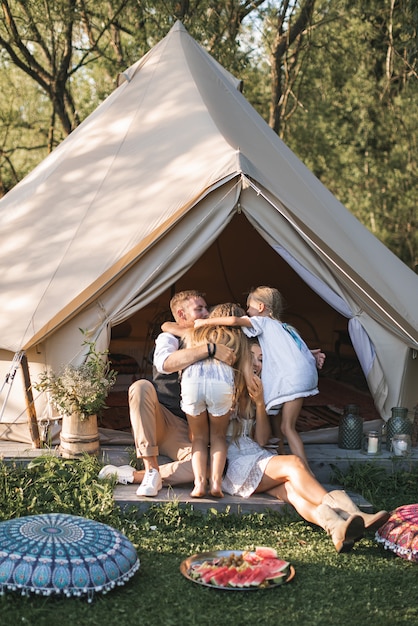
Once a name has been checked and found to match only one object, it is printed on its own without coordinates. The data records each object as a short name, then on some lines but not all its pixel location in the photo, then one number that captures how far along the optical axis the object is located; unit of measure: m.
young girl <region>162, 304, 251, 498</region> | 3.79
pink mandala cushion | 3.34
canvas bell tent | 4.45
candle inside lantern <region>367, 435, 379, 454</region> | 4.46
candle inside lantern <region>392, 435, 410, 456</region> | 4.43
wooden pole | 4.39
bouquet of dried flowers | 4.12
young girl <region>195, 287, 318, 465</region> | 4.09
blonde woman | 3.34
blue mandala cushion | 2.79
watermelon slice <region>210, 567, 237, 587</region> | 2.98
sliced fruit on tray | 2.99
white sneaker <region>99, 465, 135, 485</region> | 3.94
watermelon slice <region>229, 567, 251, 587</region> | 2.97
